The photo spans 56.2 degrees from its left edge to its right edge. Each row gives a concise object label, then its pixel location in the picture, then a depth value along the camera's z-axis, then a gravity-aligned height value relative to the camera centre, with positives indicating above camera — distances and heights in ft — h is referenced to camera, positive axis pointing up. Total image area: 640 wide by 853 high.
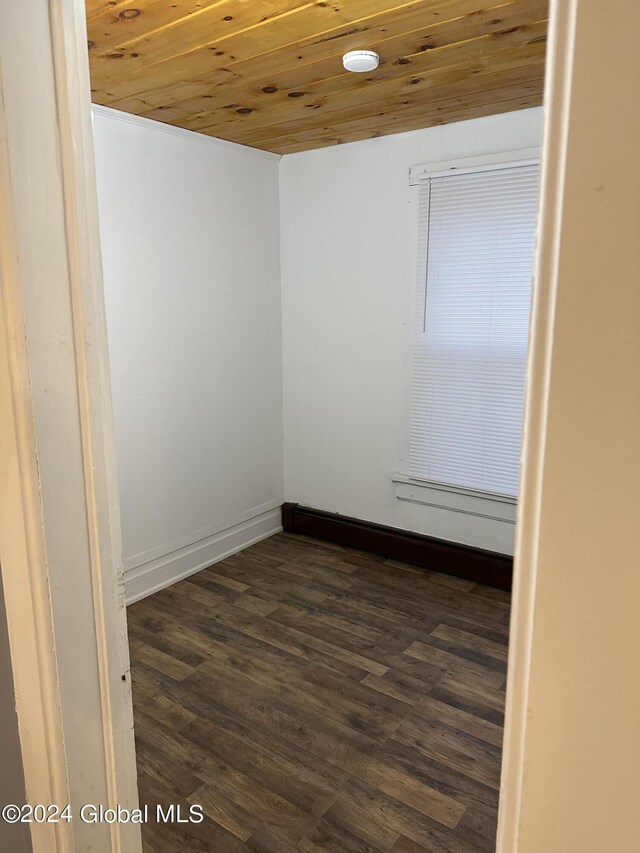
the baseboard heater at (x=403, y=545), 10.48 -4.43
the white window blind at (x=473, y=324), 9.45 -0.27
